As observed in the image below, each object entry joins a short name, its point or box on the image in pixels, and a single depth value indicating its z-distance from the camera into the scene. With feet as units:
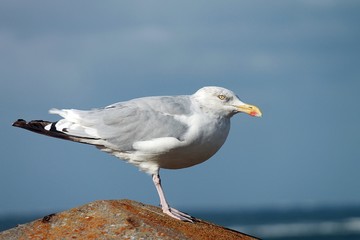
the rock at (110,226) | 35.83
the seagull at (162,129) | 39.50
